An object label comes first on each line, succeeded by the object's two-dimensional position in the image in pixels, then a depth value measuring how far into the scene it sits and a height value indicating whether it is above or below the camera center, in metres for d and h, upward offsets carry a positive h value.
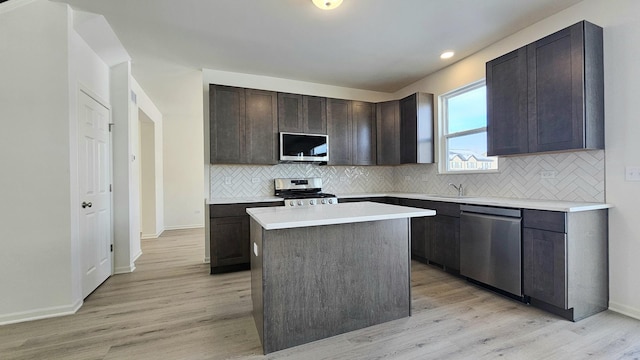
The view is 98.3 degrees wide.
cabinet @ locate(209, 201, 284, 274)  3.49 -0.73
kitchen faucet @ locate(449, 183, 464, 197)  3.75 -0.17
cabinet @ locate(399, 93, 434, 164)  4.18 +0.76
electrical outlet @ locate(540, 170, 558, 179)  2.74 +0.02
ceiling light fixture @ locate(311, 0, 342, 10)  2.32 +1.49
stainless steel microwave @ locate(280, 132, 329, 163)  4.07 +0.49
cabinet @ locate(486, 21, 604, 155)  2.33 +0.76
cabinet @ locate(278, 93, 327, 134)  4.13 +1.01
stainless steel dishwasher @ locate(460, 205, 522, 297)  2.53 -0.69
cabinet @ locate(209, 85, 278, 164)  3.78 +0.77
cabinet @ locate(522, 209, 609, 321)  2.20 -0.71
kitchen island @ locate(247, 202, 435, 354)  1.84 -0.68
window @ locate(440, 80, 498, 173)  3.52 +0.63
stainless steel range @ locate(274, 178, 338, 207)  3.88 -0.19
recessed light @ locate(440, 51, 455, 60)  3.51 +1.59
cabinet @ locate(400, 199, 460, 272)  3.21 -0.73
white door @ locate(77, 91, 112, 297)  2.74 -0.10
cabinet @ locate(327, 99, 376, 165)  4.45 +0.77
